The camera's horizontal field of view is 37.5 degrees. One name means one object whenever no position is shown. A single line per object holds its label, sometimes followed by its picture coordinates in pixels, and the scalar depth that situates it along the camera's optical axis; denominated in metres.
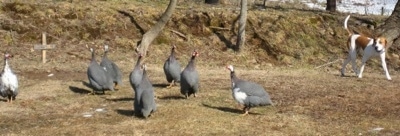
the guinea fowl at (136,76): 12.72
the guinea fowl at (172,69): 14.60
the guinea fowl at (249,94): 11.11
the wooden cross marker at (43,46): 19.55
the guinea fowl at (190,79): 12.93
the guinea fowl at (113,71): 14.48
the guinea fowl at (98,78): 13.63
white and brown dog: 16.81
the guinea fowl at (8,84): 12.76
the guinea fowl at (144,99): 10.99
